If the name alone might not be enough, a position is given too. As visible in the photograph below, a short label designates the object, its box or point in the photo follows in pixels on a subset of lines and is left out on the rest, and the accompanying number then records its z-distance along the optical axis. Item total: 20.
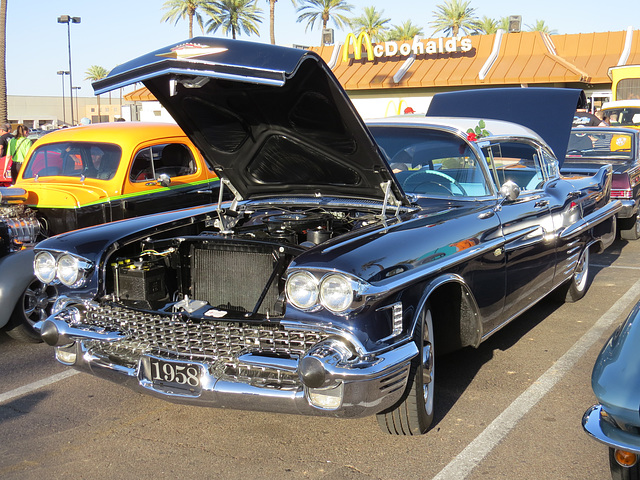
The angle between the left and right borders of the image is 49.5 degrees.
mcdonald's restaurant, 25.31
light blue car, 2.29
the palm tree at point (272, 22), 36.53
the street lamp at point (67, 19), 33.84
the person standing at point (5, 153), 9.87
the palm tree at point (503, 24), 41.28
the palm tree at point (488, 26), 40.20
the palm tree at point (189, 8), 38.47
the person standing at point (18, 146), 10.53
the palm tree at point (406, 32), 42.84
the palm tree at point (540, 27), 42.84
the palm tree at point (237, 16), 38.44
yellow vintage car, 5.61
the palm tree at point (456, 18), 38.00
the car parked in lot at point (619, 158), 8.73
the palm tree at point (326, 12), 37.88
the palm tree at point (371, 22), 41.00
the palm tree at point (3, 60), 20.23
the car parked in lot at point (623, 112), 15.85
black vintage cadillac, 3.12
